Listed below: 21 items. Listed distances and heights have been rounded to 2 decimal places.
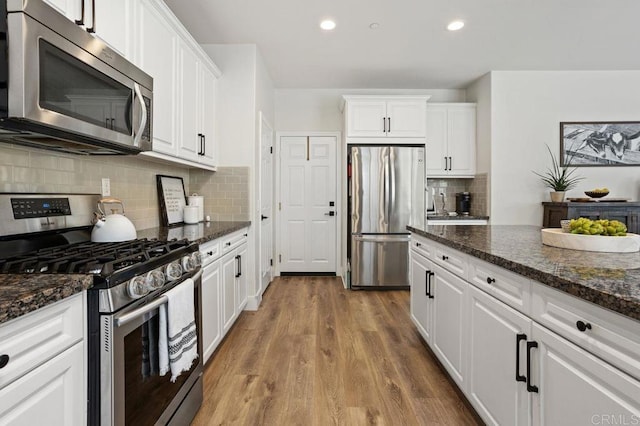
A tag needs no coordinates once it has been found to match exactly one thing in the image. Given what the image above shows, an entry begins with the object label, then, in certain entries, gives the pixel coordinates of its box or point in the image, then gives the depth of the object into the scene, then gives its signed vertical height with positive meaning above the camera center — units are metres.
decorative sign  2.65 +0.10
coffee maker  4.46 +0.10
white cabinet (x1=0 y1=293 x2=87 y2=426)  0.72 -0.40
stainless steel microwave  0.99 +0.46
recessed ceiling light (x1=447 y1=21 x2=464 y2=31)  2.94 +1.71
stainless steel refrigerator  3.94 +0.02
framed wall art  4.05 +0.87
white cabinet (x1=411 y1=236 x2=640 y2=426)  0.80 -0.48
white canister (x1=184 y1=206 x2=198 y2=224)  2.82 -0.04
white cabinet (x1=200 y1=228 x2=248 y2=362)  2.03 -0.56
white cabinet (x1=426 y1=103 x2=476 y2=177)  4.37 +0.95
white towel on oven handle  1.22 -0.49
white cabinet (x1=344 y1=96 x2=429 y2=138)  4.04 +1.17
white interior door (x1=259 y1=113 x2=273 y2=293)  3.61 +0.08
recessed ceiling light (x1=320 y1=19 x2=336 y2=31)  2.86 +1.68
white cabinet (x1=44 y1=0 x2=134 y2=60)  1.31 +0.87
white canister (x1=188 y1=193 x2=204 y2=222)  2.92 +0.06
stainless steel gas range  0.98 -0.28
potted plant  3.99 +0.43
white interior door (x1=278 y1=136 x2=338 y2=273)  4.65 +0.08
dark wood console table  3.61 -0.01
